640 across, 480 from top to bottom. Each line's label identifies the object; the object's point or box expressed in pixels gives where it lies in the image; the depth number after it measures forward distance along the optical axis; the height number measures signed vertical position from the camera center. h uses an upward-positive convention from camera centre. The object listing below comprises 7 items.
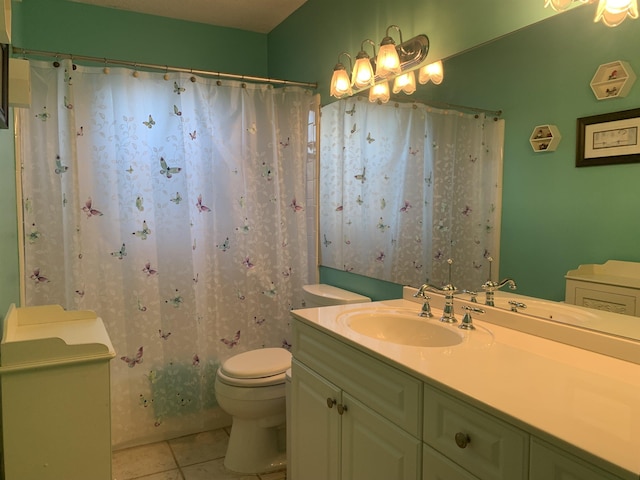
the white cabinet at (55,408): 1.28 -0.55
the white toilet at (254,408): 2.19 -0.91
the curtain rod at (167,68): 2.16 +0.77
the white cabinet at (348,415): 1.22 -0.60
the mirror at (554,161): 1.29 +0.18
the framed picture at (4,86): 1.14 +0.33
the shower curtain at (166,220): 2.24 -0.02
